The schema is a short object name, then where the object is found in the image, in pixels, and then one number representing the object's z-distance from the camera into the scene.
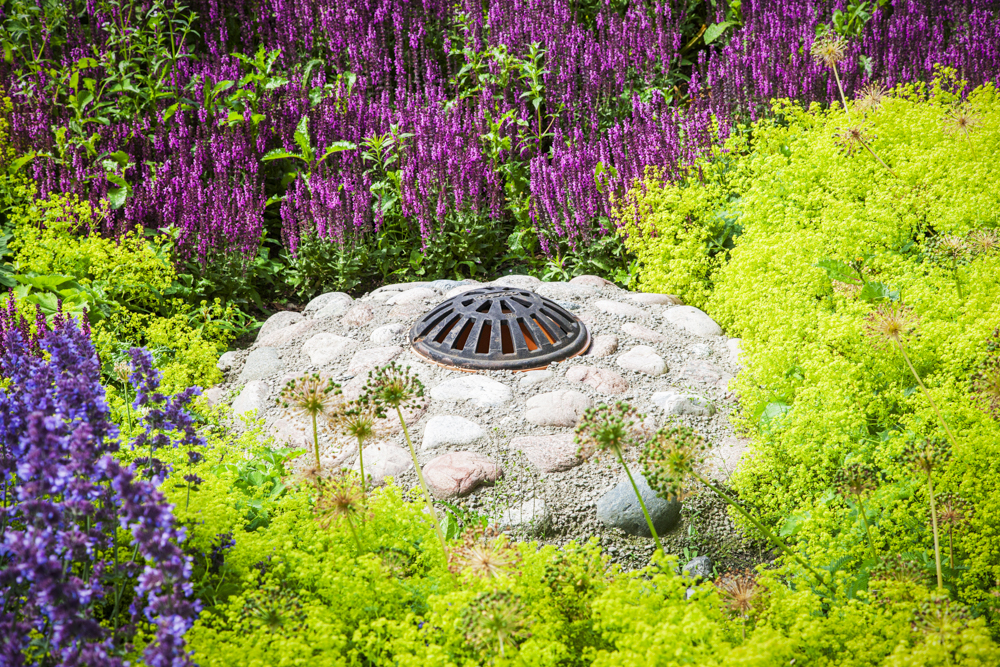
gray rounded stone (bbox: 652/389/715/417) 3.49
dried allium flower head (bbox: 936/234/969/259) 2.92
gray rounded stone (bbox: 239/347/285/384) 4.01
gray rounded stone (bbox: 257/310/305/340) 4.55
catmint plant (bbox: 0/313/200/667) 1.16
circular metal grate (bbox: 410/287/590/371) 3.78
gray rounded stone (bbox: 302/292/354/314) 4.78
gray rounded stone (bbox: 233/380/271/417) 3.68
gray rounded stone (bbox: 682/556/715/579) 2.76
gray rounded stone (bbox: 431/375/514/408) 3.51
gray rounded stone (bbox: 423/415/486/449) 3.25
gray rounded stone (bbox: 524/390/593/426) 3.36
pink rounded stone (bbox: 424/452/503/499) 2.96
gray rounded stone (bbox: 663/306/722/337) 4.23
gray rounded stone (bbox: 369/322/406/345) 4.11
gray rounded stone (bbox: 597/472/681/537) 2.89
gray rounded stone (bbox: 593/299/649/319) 4.36
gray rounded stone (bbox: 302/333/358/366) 4.05
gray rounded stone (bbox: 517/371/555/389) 3.64
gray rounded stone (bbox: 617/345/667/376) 3.80
